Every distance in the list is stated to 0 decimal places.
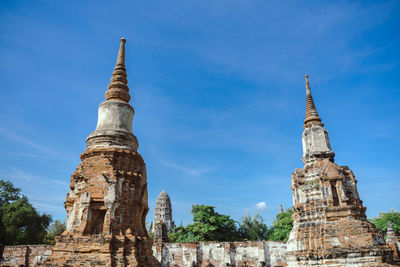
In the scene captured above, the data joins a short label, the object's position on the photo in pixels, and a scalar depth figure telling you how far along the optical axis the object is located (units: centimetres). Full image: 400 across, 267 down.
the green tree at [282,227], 3400
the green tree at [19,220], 3225
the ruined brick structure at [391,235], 2353
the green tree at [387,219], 3662
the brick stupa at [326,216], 1209
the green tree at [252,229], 3799
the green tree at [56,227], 4131
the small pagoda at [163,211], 5280
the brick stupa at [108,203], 784
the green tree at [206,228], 3563
